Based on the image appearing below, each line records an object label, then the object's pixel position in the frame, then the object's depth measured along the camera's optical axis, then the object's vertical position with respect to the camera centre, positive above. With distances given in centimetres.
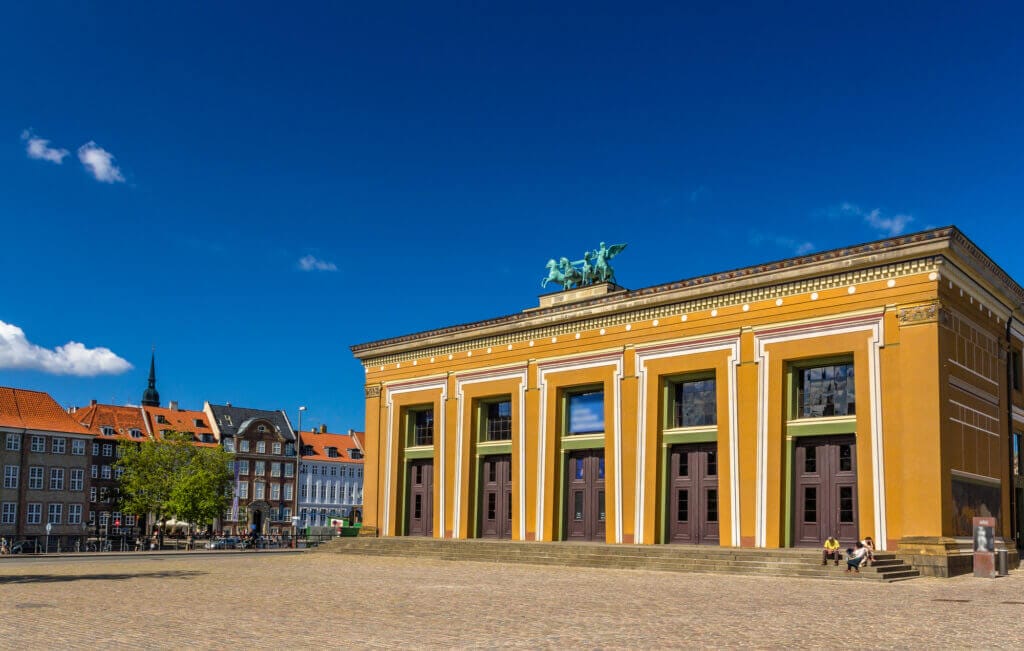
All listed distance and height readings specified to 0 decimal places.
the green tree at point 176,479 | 8156 -231
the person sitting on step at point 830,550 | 2934 -273
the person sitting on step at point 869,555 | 2821 -276
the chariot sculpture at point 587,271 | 4534 +874
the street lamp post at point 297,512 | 6750 -583
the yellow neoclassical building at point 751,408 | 3195 +193
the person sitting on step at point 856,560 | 2789 -288
